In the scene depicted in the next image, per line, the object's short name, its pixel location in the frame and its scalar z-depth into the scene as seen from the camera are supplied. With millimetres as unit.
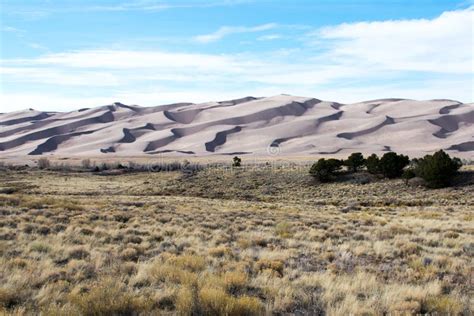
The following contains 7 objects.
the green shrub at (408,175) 37562
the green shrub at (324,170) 42875
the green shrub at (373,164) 41000
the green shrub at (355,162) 44531
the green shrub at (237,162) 62775
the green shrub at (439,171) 34781
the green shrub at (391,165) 40062
